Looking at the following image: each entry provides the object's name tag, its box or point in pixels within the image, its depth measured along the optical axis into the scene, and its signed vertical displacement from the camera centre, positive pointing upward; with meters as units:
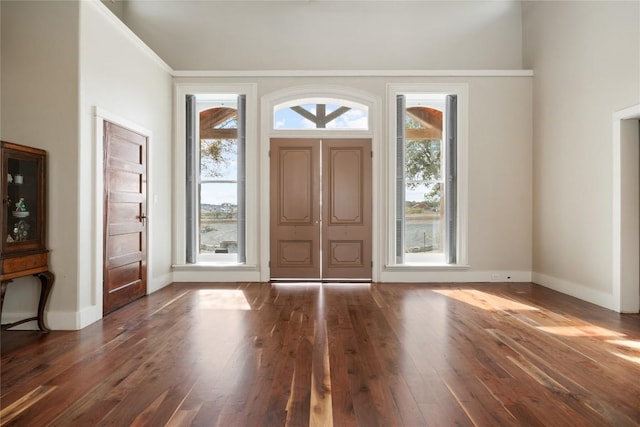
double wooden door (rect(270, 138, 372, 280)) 6.28 +0.13
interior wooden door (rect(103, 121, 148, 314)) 4.36 -0.05
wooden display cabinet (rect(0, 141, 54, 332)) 3.30 -0.07
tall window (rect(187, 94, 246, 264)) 6.39 +0.48
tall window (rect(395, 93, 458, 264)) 6.36 +0.54
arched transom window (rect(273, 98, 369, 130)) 6.43 +1.53
